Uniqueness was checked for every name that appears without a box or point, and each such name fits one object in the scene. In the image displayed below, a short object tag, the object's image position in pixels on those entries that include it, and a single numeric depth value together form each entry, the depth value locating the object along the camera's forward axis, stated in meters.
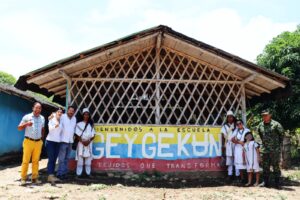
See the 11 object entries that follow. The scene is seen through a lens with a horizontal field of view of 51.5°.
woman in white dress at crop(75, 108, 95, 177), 6.92
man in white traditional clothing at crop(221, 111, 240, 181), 7.18
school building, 7.23
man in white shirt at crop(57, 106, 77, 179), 6.54
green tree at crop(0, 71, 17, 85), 26.66
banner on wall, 7.27
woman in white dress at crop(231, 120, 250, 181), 6.85
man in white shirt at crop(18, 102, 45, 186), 5.93
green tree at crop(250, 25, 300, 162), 11.66
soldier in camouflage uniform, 6.66
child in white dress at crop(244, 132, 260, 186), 6.61
